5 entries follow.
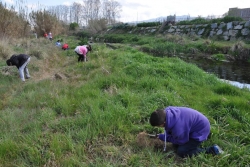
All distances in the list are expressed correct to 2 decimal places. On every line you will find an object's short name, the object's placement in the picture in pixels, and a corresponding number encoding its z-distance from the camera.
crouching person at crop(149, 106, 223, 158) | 2.37
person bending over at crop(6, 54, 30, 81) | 5.57
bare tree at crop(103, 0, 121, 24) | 50.66
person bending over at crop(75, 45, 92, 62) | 7.59
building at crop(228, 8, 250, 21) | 16.60
